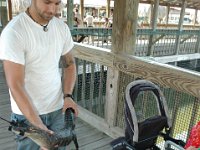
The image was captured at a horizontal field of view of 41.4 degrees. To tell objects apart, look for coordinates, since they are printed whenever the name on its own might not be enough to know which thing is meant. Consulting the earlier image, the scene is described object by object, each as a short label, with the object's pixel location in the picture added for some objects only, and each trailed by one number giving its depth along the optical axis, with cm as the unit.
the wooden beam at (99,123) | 289
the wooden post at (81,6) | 1162
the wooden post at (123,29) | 254
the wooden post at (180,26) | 955
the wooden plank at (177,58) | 900
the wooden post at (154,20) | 866
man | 132
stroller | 183
